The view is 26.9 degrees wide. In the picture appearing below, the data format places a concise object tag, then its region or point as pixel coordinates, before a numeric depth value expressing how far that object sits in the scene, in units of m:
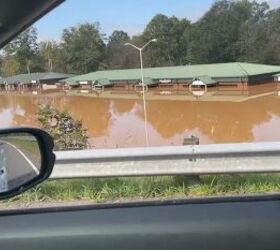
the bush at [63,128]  7.94
